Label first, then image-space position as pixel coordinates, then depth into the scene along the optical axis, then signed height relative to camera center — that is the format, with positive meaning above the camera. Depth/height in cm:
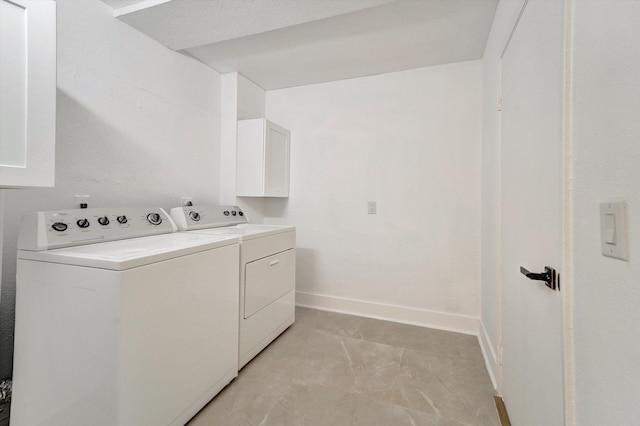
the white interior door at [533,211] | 84 +2
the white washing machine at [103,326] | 105 -48
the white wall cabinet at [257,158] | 264 +56
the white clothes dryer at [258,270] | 182 -42
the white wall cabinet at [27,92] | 96 +45
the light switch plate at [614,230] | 52 -2
